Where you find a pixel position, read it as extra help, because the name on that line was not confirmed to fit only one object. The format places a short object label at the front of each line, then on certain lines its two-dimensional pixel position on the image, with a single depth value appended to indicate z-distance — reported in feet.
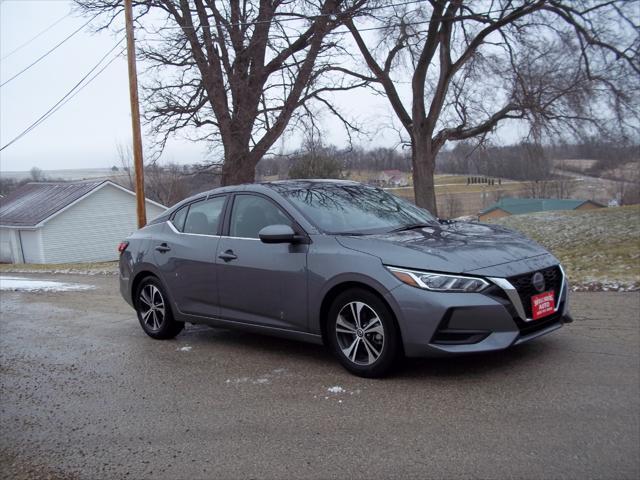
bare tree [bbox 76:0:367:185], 62.34
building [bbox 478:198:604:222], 192.24
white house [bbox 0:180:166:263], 128.16
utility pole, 47.98
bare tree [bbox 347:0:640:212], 67.82
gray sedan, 14.40
